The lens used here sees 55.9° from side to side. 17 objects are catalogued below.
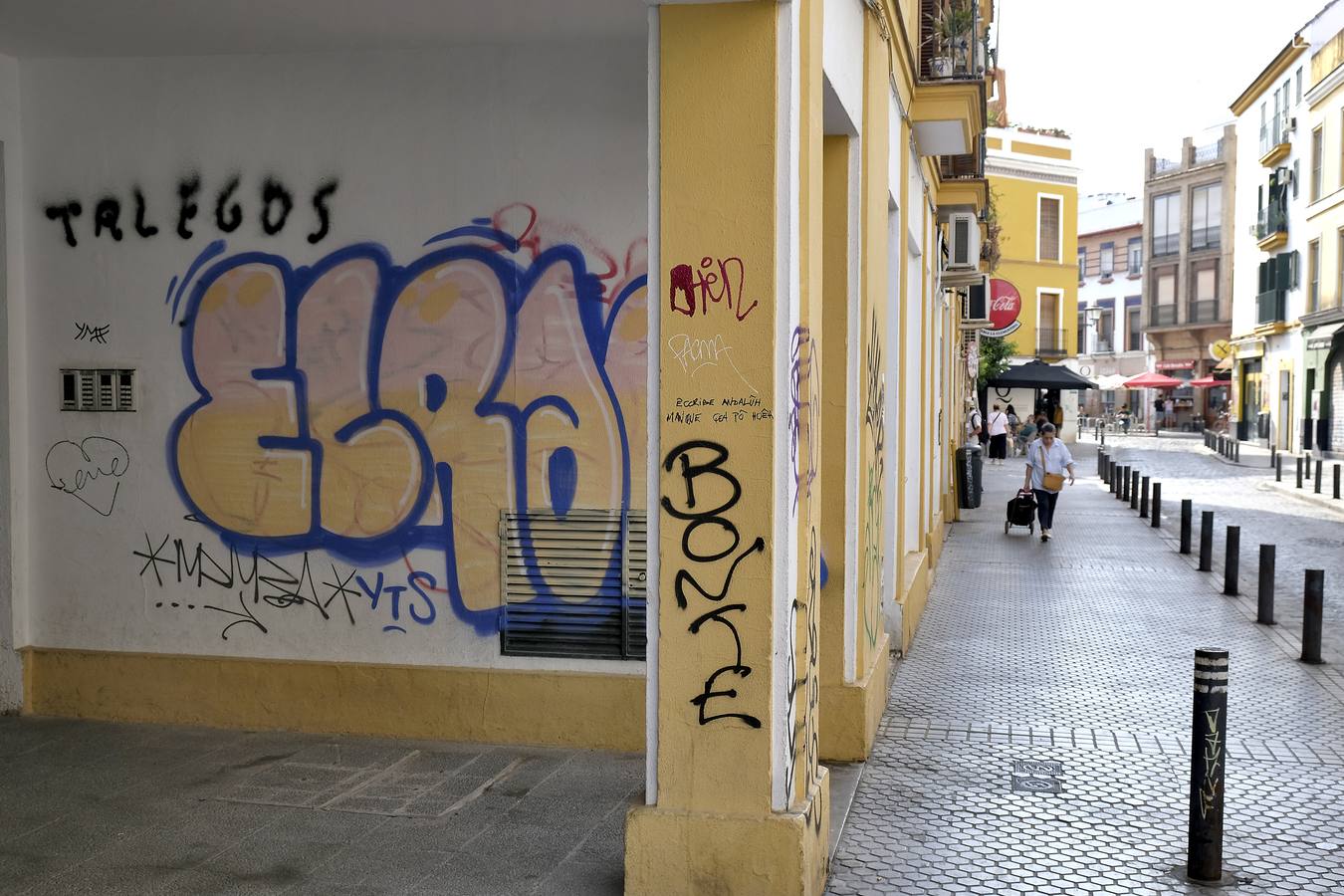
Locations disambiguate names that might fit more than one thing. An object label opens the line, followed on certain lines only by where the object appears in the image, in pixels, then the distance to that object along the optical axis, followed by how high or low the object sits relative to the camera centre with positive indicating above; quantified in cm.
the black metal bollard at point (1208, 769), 510 -151
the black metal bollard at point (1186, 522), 1561 -154
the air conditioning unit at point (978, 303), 2256 +168
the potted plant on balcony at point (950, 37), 1066 +307
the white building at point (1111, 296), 7206 +591
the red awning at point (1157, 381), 5878 +73
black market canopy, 3300 +49
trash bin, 2073 -128
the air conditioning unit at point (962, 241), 1611 +200
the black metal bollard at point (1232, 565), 1252 -167
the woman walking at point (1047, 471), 1673 -99
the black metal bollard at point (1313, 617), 941 -165
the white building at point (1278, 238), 4012 +550
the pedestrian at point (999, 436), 3384 -104
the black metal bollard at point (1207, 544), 1414 -164
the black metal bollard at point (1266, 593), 1094 -170
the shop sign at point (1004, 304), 2675 +198
